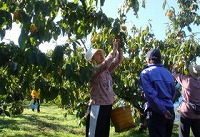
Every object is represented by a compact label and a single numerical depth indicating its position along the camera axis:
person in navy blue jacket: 1.68
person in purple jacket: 2.22
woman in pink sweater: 1.79
